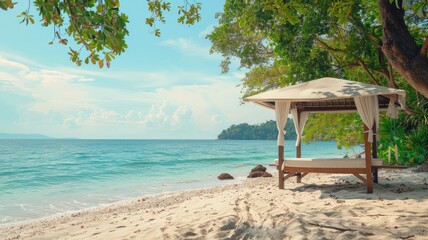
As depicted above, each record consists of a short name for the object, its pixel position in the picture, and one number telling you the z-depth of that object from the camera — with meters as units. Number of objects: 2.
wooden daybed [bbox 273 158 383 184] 6.96
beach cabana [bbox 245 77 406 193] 6.75
